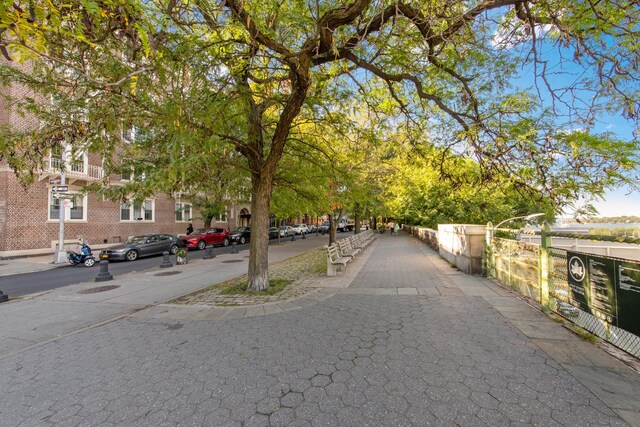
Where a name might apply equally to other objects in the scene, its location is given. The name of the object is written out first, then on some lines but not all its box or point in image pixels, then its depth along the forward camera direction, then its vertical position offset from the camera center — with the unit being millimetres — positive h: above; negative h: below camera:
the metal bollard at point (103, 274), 10336 -1653
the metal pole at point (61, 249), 15220 -1104
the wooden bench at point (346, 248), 12902 -1301
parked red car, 22062 -1050
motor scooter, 14477 -1450
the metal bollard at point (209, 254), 16247 -1615
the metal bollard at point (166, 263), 13184 -1670
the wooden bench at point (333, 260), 9906 -1403
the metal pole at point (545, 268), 5543 -975
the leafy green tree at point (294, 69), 4086 +2518
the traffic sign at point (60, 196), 12837 +1465
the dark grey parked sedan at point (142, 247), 16109 -1243
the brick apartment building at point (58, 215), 16734 +866
